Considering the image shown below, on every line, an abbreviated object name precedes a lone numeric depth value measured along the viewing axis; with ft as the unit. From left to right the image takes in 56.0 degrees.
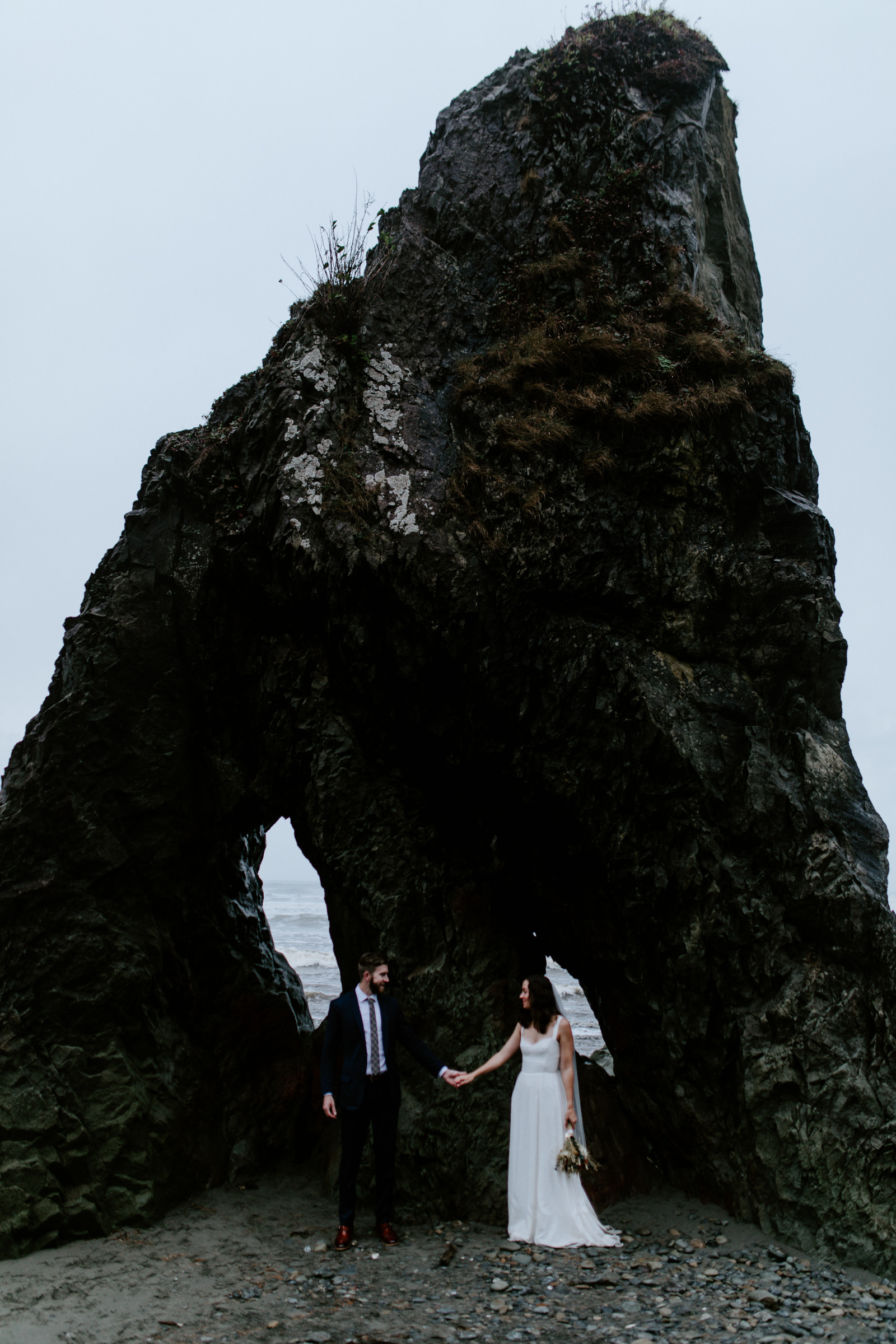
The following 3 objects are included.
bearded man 24.22
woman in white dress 23.59
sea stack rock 25.29
